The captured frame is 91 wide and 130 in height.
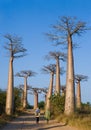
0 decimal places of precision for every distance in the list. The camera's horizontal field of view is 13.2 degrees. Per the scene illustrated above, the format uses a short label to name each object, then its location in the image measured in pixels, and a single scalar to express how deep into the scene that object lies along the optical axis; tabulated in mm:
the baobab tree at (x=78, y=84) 52544
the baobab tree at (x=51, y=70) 47531
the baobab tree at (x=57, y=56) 43306
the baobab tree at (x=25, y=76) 61469
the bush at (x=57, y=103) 31773
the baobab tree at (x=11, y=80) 34094
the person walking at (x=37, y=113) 25062
